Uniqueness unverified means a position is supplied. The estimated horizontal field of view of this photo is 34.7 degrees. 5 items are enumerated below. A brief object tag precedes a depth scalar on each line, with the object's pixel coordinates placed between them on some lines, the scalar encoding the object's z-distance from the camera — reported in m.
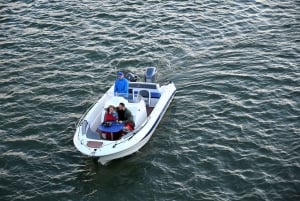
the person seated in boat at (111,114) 18.12
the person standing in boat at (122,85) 19.38
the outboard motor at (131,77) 20.95
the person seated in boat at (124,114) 18.42
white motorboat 17.08
